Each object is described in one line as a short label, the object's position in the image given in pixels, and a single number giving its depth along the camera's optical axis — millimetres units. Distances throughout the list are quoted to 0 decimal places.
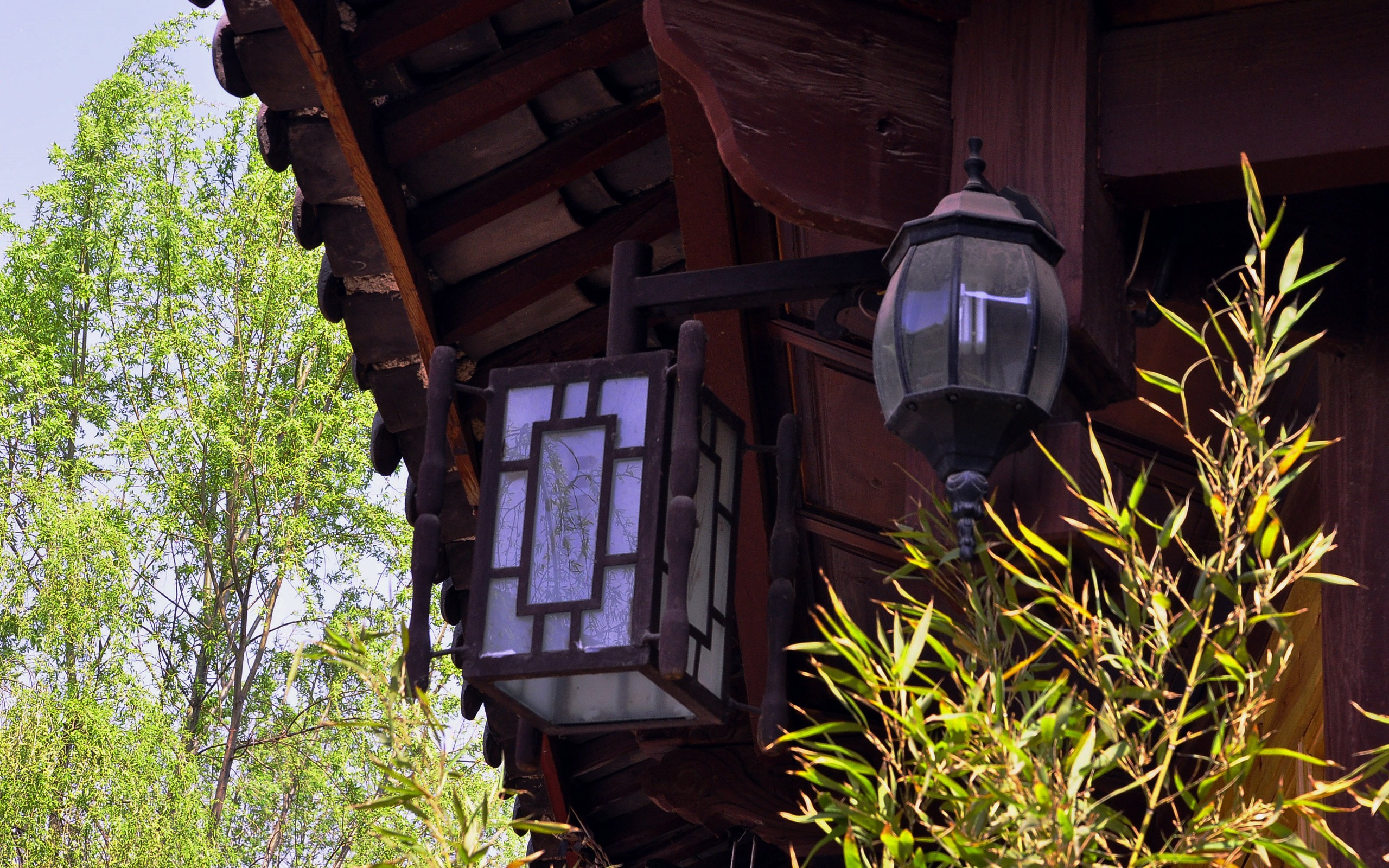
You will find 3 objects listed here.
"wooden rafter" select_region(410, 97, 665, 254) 3846
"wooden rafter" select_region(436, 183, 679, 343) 4031
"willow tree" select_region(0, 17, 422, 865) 12266
